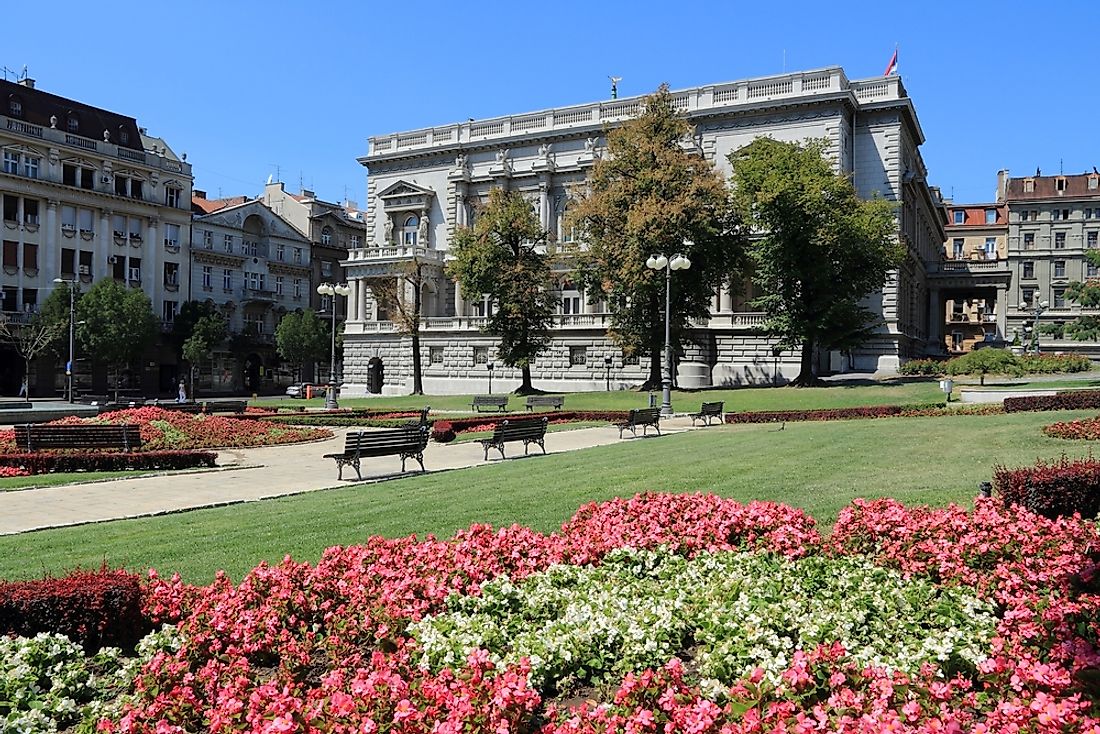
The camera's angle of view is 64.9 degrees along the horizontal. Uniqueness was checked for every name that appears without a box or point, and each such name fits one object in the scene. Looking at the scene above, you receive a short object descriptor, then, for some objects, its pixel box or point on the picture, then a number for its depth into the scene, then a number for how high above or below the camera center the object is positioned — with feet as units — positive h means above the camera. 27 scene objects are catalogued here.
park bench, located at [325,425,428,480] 59.98 -6.62
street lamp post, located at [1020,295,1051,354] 246.47 +13.89
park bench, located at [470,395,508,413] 135.95 -7.72
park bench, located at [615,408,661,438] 87.25 -6.68
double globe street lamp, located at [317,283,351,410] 139.03 -6.08
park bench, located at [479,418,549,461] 69.15 -6.55
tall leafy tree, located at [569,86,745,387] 148.56 +22.34
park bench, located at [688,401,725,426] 100.94 -6.67
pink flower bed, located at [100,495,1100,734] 15.05 -6.32
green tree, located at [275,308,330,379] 259.39 +4.25
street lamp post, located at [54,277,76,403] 184.65 +7.29
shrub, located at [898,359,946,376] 161.07 -2.47
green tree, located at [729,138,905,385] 145.59 +18.10
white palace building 182.70 +38.58
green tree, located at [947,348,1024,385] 145.89 -1.67
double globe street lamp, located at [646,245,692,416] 106.99 +4.30
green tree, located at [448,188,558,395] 174.29 +15.97
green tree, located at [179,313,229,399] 230.27 +3.54
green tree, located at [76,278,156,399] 208.74 +7.16
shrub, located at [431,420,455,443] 88.05 -8.28
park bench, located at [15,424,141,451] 70.79 -7.12
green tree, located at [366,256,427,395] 207.51 +13.91
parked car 232.73 -10.61
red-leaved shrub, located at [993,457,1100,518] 28.78 -4.59
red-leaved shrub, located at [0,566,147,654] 22.25 -6.74
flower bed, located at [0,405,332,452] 80.23 -7.97
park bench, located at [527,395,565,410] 128.77 -7.20
